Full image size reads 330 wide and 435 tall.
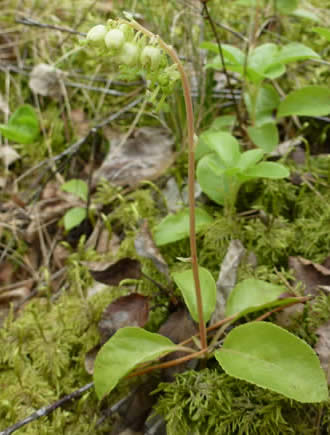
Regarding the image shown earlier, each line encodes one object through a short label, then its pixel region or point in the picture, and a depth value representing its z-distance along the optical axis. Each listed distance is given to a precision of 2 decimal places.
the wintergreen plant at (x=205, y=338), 0.32
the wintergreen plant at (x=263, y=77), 0.42
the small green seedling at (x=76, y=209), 0.47
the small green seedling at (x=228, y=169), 0.39
